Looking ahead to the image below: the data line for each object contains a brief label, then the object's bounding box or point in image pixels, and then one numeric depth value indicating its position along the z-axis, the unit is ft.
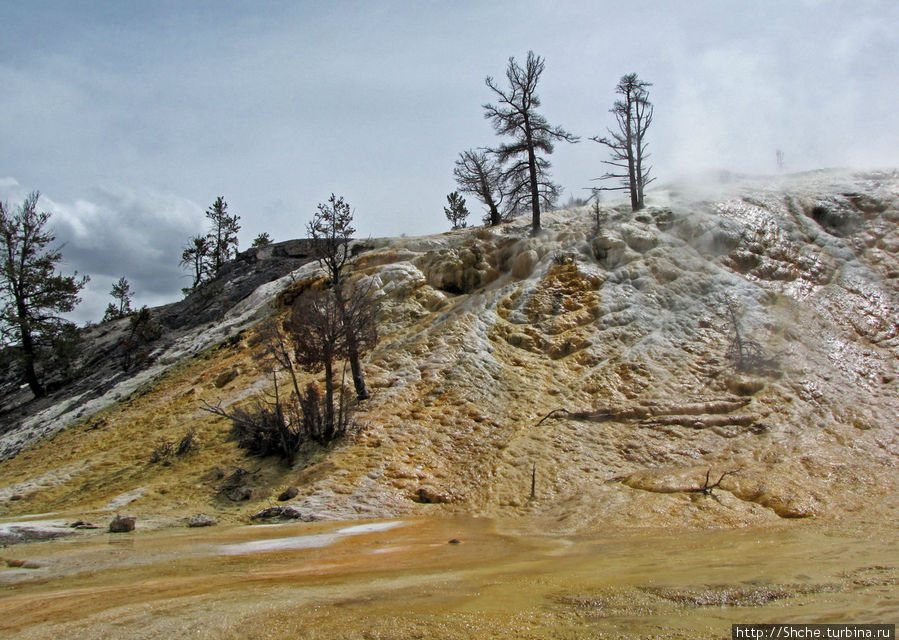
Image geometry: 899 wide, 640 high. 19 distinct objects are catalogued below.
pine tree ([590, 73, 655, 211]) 93.76
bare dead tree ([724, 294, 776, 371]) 54.19
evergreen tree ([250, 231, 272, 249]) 138.16
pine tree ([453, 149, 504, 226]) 97.19
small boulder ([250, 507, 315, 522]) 36.88
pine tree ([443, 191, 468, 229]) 138.21
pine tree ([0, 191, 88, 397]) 90.38
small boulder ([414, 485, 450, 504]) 41.71
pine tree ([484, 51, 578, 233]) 91.09
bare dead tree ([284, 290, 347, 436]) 51.85
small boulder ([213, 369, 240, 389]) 64.29
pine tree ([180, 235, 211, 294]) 139.56
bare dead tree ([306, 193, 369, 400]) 59.67
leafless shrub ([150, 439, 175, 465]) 49.12
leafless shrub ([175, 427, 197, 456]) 50.19
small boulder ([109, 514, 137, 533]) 33.30
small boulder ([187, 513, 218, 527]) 35.45
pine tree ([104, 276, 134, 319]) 145.07
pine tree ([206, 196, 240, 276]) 141.90
